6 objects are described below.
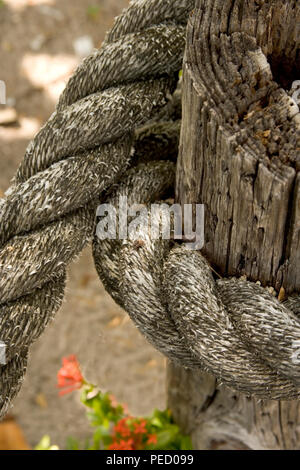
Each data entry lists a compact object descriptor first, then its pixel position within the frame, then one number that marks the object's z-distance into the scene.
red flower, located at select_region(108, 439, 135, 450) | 1.26
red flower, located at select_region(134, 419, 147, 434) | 1.28
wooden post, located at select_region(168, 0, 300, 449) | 0.94
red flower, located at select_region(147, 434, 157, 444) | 1.26
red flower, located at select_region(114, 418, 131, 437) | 1.27
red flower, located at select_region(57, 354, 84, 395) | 1.28
